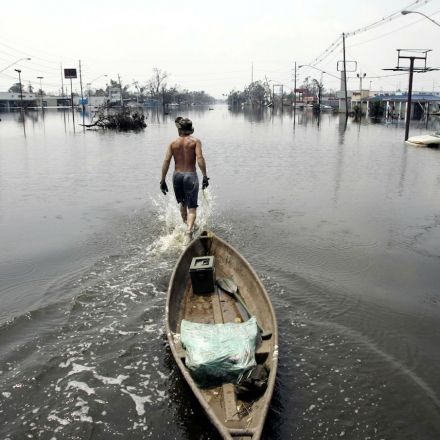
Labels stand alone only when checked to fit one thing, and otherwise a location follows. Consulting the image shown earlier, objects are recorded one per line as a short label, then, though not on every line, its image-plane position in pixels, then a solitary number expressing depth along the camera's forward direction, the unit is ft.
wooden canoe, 11.71
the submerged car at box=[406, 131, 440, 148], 86.69
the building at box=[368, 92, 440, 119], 200.64
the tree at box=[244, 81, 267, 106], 511.89
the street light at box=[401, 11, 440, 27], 61.57
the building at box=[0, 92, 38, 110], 363.72
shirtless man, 28.76
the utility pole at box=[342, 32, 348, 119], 198.48
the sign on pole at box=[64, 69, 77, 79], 320.09
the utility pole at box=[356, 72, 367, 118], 249.34
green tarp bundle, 13.76
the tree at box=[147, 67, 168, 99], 470.19
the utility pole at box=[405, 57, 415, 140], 90.63
